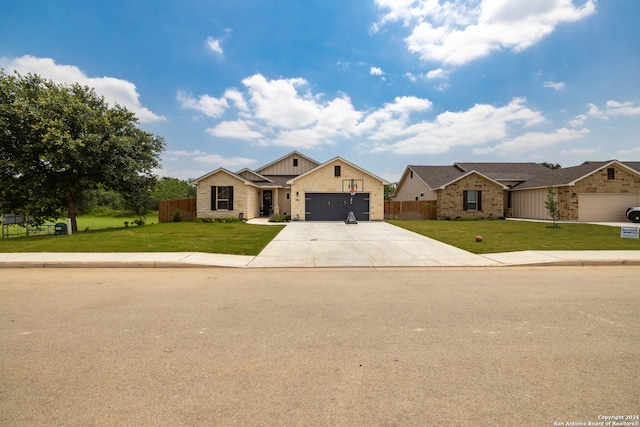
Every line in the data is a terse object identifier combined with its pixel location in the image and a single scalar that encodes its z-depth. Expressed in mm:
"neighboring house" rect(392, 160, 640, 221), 24375
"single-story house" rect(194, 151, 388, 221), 25656
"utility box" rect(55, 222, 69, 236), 15625
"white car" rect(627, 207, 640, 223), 22953
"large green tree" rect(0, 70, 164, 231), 15242
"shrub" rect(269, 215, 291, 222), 24533
